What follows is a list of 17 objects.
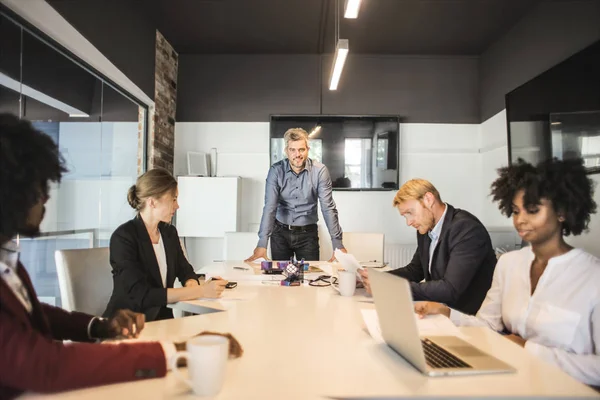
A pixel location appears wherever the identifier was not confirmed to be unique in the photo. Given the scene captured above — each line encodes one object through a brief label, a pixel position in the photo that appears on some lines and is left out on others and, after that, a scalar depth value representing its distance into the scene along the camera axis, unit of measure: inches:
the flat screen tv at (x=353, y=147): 185.2
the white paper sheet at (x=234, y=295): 67.3
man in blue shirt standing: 126.4
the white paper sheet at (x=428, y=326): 48.6
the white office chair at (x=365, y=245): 130.6
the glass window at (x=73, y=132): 91.7
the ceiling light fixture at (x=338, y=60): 117.4
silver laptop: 37.0
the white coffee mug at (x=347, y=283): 71.7
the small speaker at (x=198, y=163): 182.4
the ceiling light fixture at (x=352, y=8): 94.0
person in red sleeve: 30.3
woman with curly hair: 47.7
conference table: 33.2
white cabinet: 172.2
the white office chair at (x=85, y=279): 68.4
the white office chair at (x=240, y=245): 131.5
